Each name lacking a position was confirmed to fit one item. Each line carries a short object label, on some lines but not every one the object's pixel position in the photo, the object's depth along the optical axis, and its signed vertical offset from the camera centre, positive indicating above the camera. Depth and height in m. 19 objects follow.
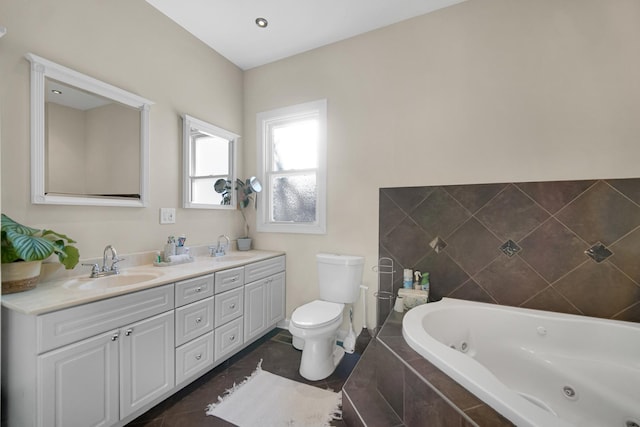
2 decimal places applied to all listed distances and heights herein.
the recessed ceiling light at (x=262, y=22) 2.14 +1.60
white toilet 1.82 -0.77
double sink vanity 1.10 -0.68
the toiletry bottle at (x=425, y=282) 1.98 -0.54
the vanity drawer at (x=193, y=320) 1.62 -0.72
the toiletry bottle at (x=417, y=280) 1.99 -0.54
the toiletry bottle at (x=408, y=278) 2.03 -0.52
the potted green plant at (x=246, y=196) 2.66 +0.17
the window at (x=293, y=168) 2.48 +0.46
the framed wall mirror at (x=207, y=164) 2.25 +0.46
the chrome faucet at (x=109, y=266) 1.64 -0.35
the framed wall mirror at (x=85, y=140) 1.44 +0.46
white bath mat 1.49 -1.22
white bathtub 1.22 -0.82
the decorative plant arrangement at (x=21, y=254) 1.18 -0.20
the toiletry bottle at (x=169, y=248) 2.00 -0.29
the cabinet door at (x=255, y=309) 2.16 -0.86
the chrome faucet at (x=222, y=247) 2.37 -0.35
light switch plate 2.07 -0.03
